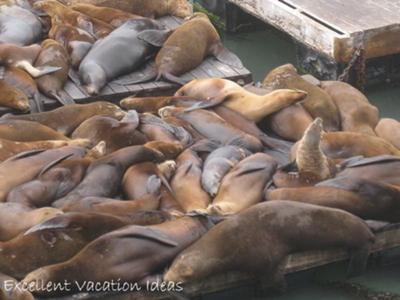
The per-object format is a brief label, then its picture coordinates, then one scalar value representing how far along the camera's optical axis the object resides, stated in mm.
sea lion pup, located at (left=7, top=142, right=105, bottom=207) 9937
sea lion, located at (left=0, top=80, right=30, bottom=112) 12648
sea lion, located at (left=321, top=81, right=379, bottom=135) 12285
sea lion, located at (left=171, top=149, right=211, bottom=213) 10250
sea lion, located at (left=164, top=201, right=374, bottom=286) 9047
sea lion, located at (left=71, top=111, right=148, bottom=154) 11469
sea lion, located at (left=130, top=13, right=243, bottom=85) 14359
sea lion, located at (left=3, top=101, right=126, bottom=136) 12000
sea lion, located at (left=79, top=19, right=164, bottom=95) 13852
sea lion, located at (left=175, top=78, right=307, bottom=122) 12219
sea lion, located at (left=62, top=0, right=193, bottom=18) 17016
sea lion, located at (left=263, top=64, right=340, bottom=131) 12516
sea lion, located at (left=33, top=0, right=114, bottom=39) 15525
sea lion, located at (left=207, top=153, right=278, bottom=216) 9961
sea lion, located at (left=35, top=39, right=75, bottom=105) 13359
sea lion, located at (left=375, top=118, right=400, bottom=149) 11844
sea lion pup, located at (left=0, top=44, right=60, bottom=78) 13523
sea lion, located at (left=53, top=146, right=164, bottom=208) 10086
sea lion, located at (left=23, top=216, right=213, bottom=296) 8586
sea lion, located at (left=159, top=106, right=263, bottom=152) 11570
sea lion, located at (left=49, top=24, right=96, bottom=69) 14422
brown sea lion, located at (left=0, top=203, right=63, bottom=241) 9367
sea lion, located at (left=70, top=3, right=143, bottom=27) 16078
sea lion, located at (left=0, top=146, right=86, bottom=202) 10156
